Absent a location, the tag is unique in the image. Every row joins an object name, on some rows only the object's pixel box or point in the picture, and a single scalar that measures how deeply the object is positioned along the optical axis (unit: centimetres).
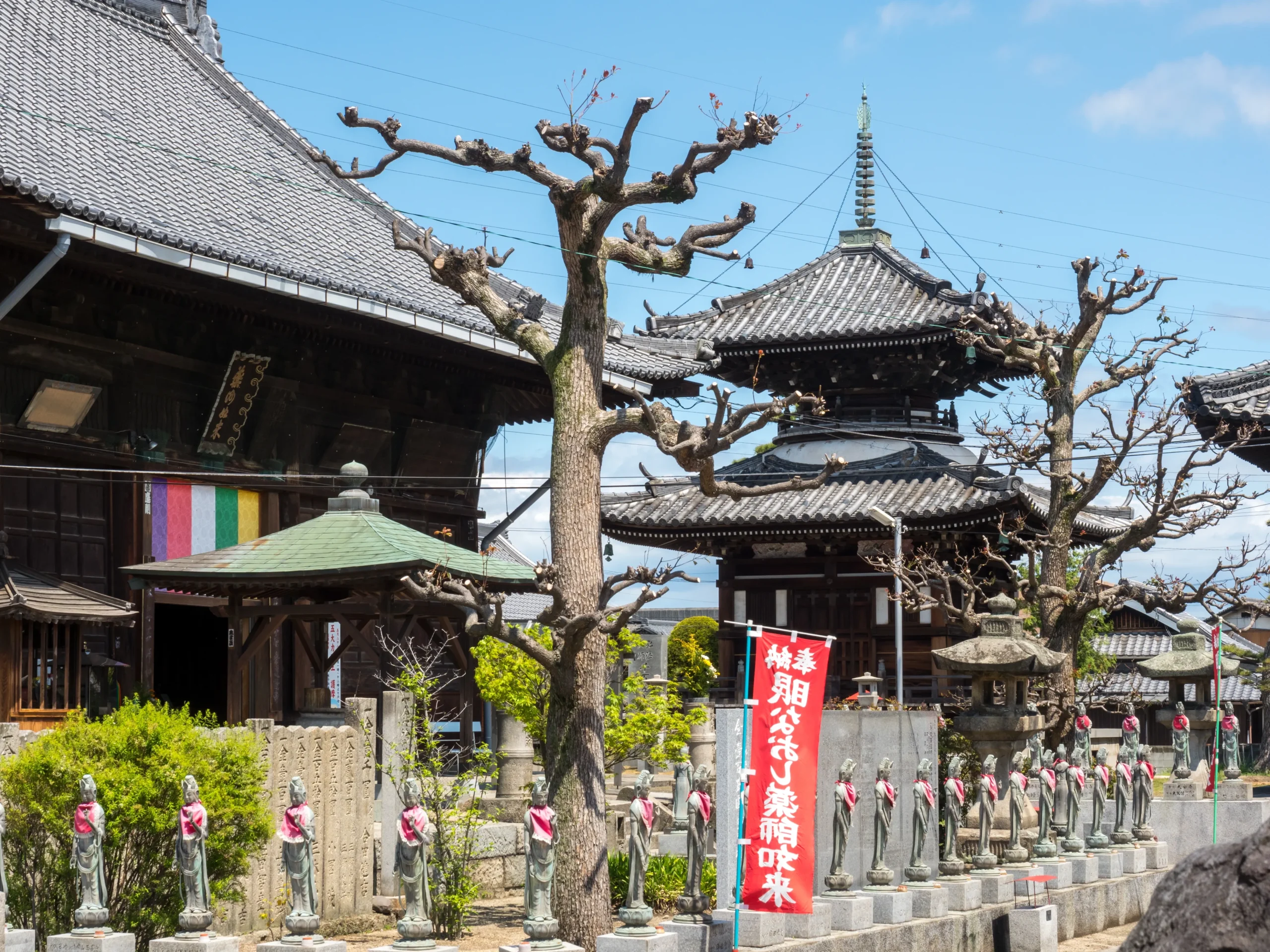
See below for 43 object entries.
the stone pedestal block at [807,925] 1204
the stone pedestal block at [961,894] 1452
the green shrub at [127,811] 1058
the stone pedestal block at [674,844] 1683
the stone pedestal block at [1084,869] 1681
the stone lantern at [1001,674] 1931
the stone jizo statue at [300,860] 969
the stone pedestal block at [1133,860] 1797
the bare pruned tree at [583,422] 1120
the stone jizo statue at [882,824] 1349
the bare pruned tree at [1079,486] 2116
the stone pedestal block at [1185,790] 2125
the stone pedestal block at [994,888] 1521
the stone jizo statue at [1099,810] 1808
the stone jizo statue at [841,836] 1299
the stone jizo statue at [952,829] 1494
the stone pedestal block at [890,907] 1320
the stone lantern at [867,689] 2092
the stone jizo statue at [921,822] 1415
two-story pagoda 2912
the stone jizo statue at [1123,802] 1844
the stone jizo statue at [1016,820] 1617
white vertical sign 2058
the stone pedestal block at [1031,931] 1462
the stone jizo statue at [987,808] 1552
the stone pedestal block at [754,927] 1148
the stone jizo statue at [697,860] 1135
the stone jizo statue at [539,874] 1011
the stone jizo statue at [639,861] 1068
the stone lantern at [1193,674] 2359
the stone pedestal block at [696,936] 1120
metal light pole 2664
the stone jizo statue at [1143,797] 1900
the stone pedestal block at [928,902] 1384
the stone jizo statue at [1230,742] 2355
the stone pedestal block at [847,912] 1267
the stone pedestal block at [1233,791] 2155
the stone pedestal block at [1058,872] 1612
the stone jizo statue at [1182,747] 2159
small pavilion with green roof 1519
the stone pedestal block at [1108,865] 1761
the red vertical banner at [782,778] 1151
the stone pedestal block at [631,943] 1044
